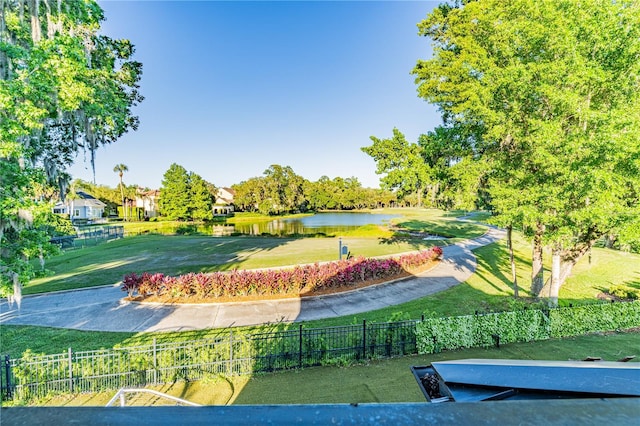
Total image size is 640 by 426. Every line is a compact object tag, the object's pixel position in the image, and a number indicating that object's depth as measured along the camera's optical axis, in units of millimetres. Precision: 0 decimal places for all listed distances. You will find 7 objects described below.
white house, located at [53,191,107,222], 57656
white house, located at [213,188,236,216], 83875
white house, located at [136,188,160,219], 73488
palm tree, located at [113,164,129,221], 68312
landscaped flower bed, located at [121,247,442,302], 12562
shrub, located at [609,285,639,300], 12770
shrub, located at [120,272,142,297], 12586
